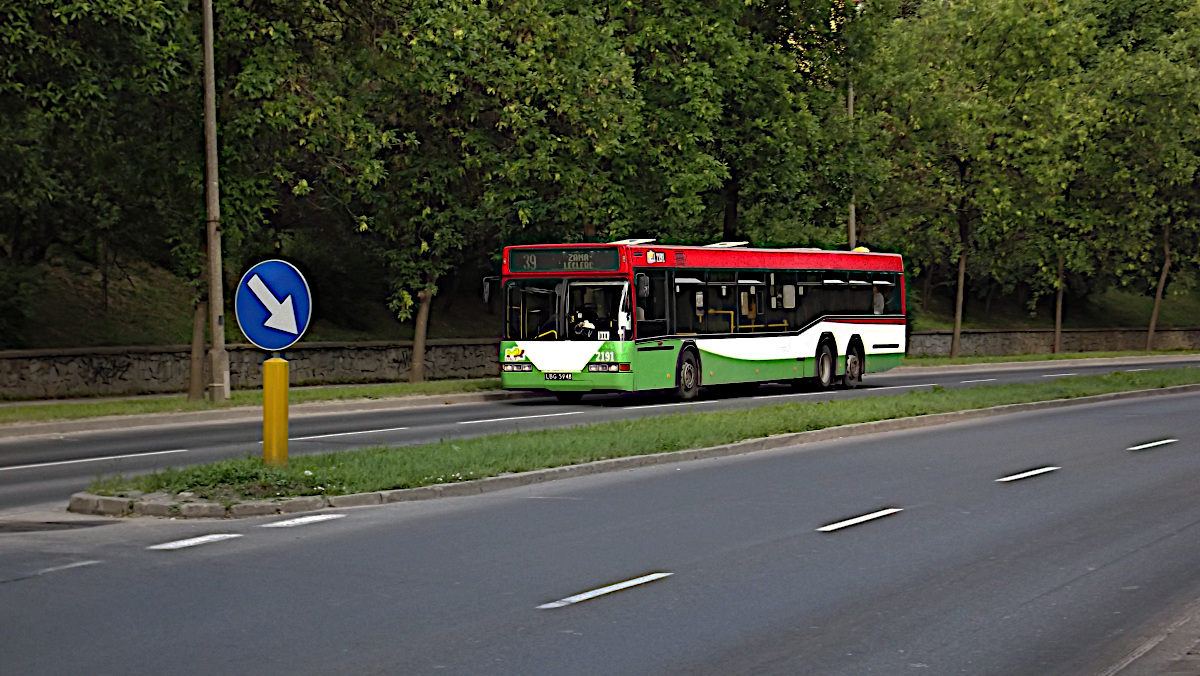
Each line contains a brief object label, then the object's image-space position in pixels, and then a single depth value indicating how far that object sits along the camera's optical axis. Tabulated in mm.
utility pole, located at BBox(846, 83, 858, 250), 44344
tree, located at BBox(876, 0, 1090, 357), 49625
